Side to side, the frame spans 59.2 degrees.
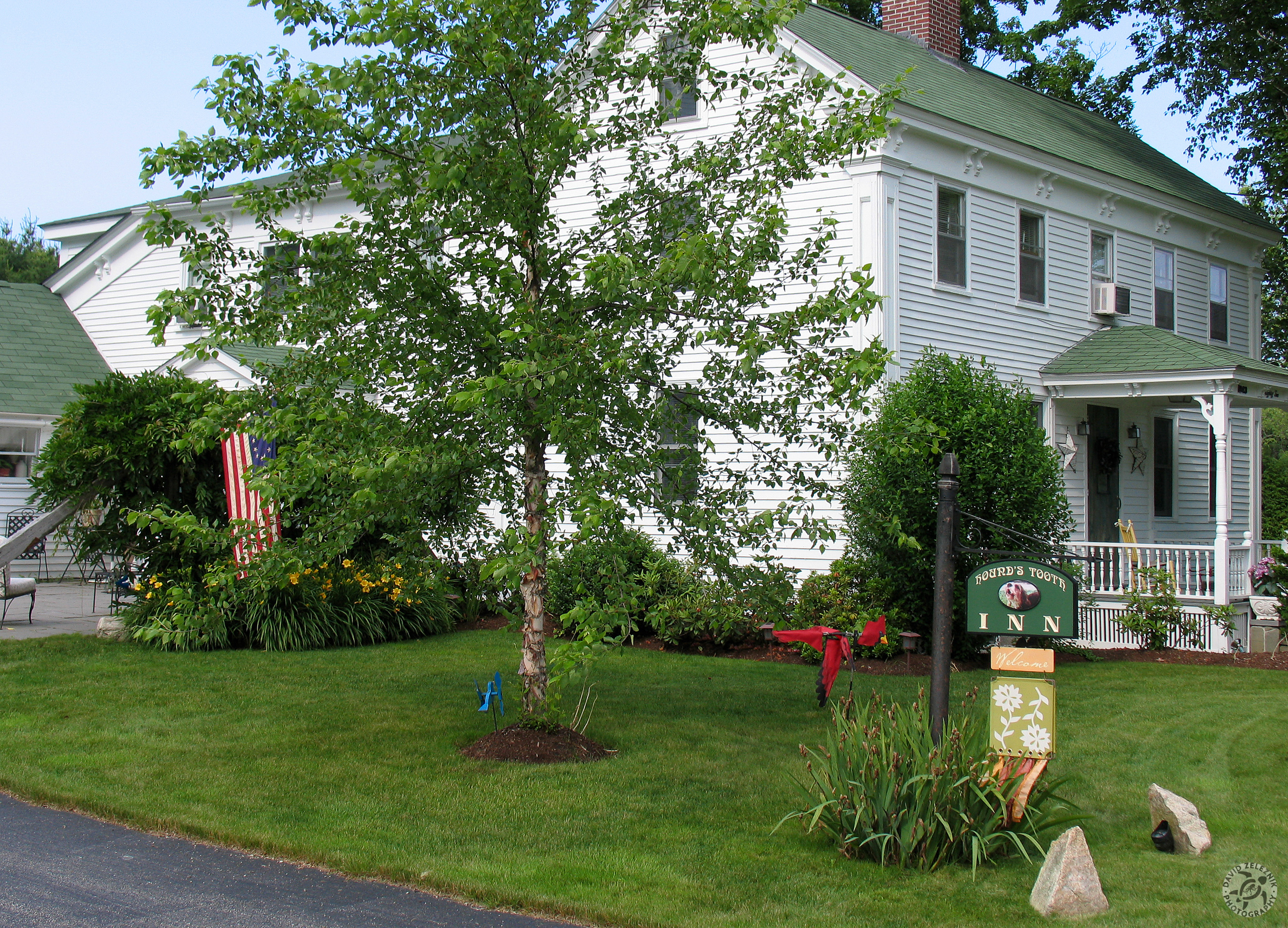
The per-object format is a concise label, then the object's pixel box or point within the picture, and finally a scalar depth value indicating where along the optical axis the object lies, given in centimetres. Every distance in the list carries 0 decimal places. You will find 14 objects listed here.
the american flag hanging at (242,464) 1249
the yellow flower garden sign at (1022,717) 584
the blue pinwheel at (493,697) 859
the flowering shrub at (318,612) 1268
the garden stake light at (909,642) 1220
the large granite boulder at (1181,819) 598
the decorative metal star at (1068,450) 1694
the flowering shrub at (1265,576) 1490
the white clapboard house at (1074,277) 1481
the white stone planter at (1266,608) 1432
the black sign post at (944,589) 601
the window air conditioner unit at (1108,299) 1798
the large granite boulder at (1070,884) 500
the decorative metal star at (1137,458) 1909
